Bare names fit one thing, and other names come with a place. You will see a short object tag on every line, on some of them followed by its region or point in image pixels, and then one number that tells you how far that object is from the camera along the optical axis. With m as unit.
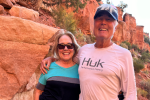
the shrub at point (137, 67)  13.37
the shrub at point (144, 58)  21.56
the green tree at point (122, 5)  30.14
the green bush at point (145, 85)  9.20
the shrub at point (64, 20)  8.30
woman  1.49
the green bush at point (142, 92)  7.66
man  1.25
